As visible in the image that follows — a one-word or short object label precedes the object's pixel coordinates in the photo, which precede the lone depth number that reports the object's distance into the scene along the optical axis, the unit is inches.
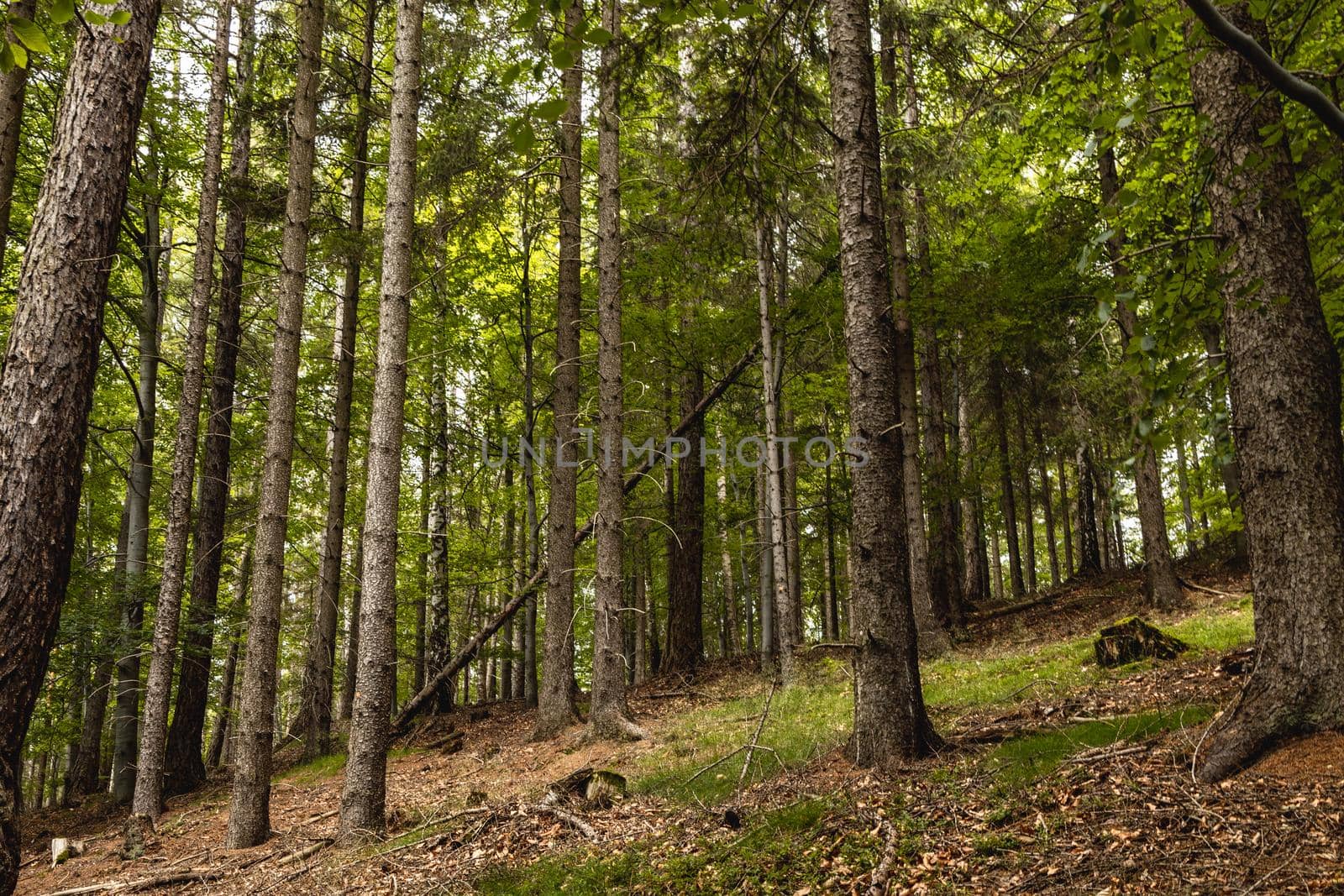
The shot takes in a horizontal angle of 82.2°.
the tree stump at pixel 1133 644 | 344.5
